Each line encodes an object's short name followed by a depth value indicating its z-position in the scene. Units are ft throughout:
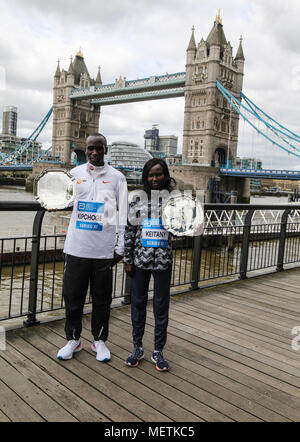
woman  8.68
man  8.66
